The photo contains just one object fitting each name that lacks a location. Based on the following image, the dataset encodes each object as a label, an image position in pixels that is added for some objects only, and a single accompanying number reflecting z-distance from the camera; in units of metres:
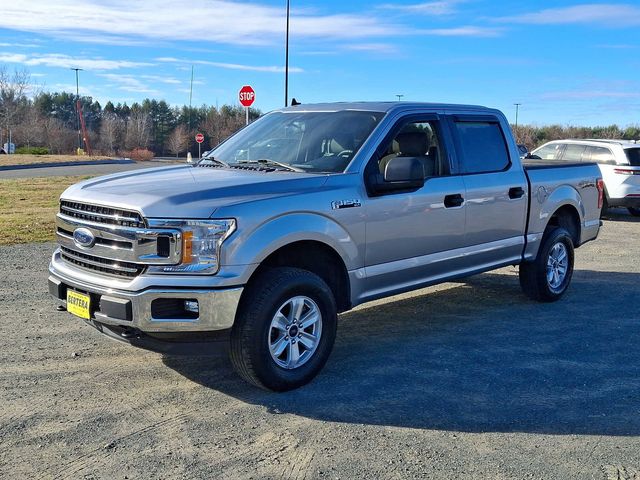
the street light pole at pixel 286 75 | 27.67
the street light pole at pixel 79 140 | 84.94
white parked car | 15.39
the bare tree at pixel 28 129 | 79.44
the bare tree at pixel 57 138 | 83.57
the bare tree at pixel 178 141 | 93.00
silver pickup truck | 4.32
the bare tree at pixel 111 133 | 92.12
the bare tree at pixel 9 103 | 72.31
